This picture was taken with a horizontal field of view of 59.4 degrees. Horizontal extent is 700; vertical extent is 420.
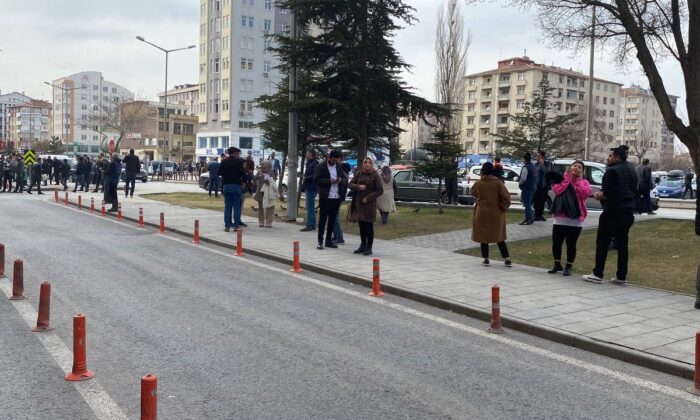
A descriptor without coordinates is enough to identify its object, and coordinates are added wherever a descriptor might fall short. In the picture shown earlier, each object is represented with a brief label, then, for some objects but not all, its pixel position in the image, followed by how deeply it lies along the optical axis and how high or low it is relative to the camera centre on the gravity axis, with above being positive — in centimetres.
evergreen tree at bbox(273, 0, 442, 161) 1658 +316
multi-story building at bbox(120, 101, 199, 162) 10894 +636
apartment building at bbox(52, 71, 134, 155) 14462 +1581
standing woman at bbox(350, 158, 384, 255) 1159 -52
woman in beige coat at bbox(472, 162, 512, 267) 1039 -58
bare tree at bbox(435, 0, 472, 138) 4375 +941
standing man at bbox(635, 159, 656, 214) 1819 -15
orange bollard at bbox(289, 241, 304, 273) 988 -147
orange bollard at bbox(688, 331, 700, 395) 475 -150
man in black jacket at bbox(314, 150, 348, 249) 1231 -35
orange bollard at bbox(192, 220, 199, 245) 1328 -138
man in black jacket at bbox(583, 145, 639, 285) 898 -49
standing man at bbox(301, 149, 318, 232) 1497 -39
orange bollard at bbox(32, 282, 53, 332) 598 -148
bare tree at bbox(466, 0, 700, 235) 1417 +359
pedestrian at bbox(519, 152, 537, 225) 1566 -13
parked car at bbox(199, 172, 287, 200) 2952 -65
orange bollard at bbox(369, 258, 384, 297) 823 -146
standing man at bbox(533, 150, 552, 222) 1595 -23
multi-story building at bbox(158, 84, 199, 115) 13550 +1700
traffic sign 3041 +43
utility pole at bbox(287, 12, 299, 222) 1728 +70
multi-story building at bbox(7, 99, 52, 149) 16049 +1210
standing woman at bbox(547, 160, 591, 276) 958 -53
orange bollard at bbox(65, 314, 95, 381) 464 -148
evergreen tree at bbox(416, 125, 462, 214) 1827 +65
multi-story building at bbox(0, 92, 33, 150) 18338 +1884
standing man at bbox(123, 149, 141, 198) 2472 +7
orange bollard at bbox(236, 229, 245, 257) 1162 -143
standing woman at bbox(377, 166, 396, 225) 1659 -62
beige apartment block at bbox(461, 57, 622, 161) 9806 +1434
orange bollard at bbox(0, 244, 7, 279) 878 -139
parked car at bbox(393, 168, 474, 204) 2406 -52
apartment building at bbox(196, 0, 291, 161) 8025 +1419
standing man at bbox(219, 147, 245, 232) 1468 -23
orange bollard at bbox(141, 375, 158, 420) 339 -126
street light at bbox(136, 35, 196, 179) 5004 +1006
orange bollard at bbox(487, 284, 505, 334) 648 -149
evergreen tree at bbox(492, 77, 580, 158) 2891 +229
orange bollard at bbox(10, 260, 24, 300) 735 -141
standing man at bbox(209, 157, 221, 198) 2749 -25
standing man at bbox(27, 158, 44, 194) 2923 -40
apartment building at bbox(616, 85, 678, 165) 13475 +1519
